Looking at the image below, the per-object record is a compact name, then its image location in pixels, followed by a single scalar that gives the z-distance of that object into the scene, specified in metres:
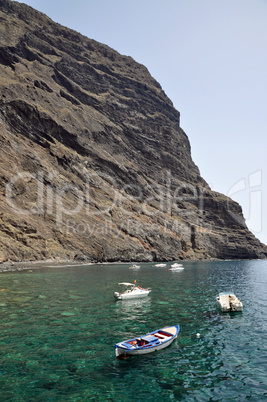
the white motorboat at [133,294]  35.50
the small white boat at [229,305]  29.49
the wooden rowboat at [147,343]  16.94
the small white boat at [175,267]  81.38
